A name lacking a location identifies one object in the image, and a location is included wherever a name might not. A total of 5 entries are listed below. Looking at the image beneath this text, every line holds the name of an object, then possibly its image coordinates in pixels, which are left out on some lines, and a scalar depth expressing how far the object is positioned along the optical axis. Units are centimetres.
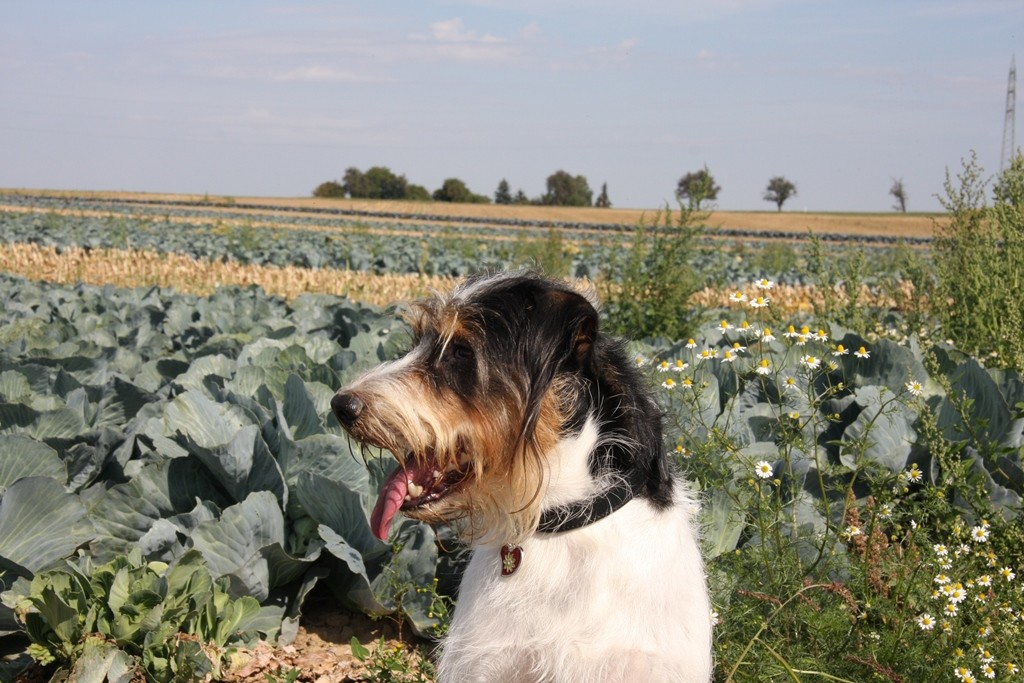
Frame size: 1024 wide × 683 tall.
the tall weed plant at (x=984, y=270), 525
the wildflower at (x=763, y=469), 335
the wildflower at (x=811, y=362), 334
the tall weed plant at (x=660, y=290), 776
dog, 232
